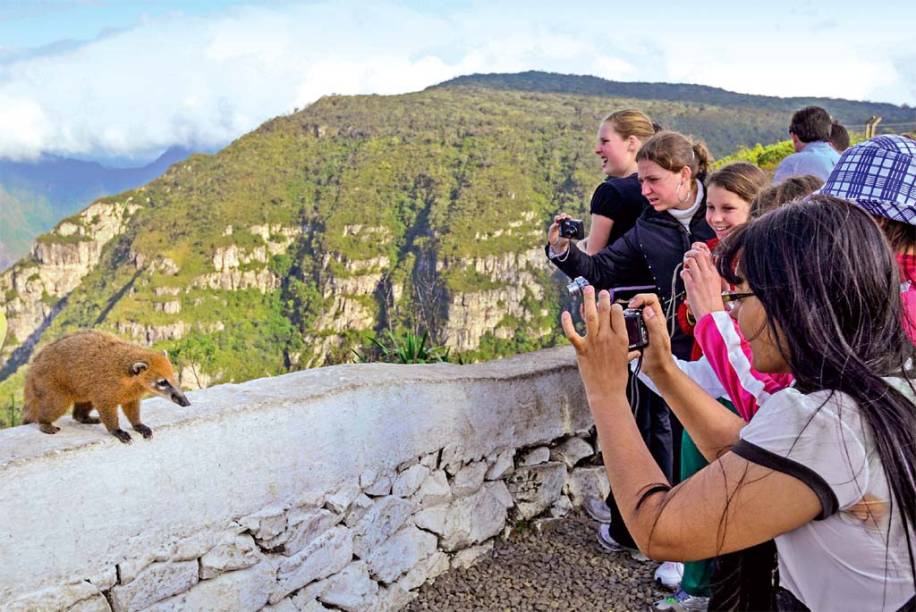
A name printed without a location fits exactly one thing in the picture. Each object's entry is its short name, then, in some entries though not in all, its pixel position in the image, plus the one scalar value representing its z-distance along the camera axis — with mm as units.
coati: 2488
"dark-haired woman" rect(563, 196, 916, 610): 1148
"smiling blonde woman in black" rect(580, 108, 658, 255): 3502
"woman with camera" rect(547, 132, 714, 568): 3193
